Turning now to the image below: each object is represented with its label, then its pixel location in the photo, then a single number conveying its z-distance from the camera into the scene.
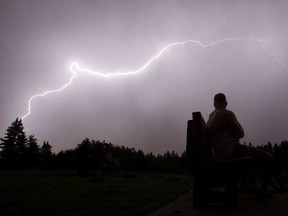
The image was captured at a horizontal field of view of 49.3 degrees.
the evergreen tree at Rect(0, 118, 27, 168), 51.67
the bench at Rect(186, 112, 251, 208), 3.94
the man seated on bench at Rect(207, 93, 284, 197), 4.27
